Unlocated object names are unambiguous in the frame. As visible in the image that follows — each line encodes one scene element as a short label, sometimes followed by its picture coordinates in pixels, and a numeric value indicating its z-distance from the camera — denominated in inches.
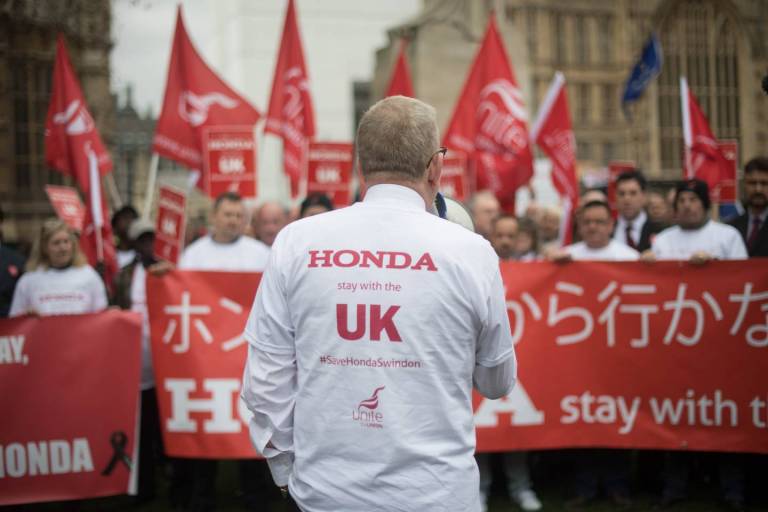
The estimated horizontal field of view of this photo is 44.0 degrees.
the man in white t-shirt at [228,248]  268.8
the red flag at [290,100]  433.4
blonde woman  250.1
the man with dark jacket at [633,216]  315.3
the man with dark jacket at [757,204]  262.2
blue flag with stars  503.8
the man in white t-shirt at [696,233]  258.4
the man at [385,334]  106.2
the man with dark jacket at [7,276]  271.1
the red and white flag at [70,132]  353.4
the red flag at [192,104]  387.2
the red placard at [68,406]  237.6
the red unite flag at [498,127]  413.7
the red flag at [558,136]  420.8
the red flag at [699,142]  401.7
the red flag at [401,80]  468.4
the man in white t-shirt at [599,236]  264.4
